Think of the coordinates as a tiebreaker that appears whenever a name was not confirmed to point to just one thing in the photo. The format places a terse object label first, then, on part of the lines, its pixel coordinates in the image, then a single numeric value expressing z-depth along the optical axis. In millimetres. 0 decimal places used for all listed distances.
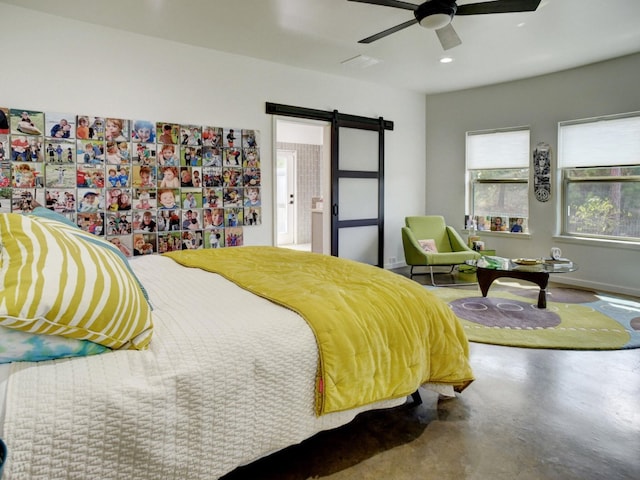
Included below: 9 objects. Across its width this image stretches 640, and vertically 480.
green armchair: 5270
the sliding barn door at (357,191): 5715
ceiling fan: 2869
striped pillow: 1097
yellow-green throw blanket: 1605
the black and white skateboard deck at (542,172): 5492
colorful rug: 3277
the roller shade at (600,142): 4812
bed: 1102
